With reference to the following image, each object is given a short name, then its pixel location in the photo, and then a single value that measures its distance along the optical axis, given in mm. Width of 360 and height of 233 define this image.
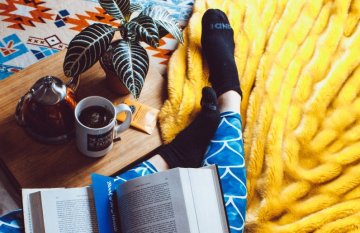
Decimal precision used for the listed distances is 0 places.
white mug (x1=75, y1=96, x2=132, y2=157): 815
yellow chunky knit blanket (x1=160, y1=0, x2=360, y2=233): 1054
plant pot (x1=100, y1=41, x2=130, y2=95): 892
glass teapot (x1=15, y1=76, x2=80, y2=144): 808
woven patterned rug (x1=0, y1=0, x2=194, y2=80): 1228
